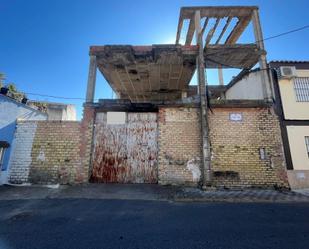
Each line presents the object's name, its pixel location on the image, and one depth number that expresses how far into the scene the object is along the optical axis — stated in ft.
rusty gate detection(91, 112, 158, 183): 24.44
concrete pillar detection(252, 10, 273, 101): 25.85
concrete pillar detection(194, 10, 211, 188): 22.72
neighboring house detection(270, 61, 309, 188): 23.67
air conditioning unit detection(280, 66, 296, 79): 25.98
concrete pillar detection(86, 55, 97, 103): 26.61
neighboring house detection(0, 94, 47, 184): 23.06
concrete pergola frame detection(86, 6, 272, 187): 26.11
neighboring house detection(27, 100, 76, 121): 53.34
